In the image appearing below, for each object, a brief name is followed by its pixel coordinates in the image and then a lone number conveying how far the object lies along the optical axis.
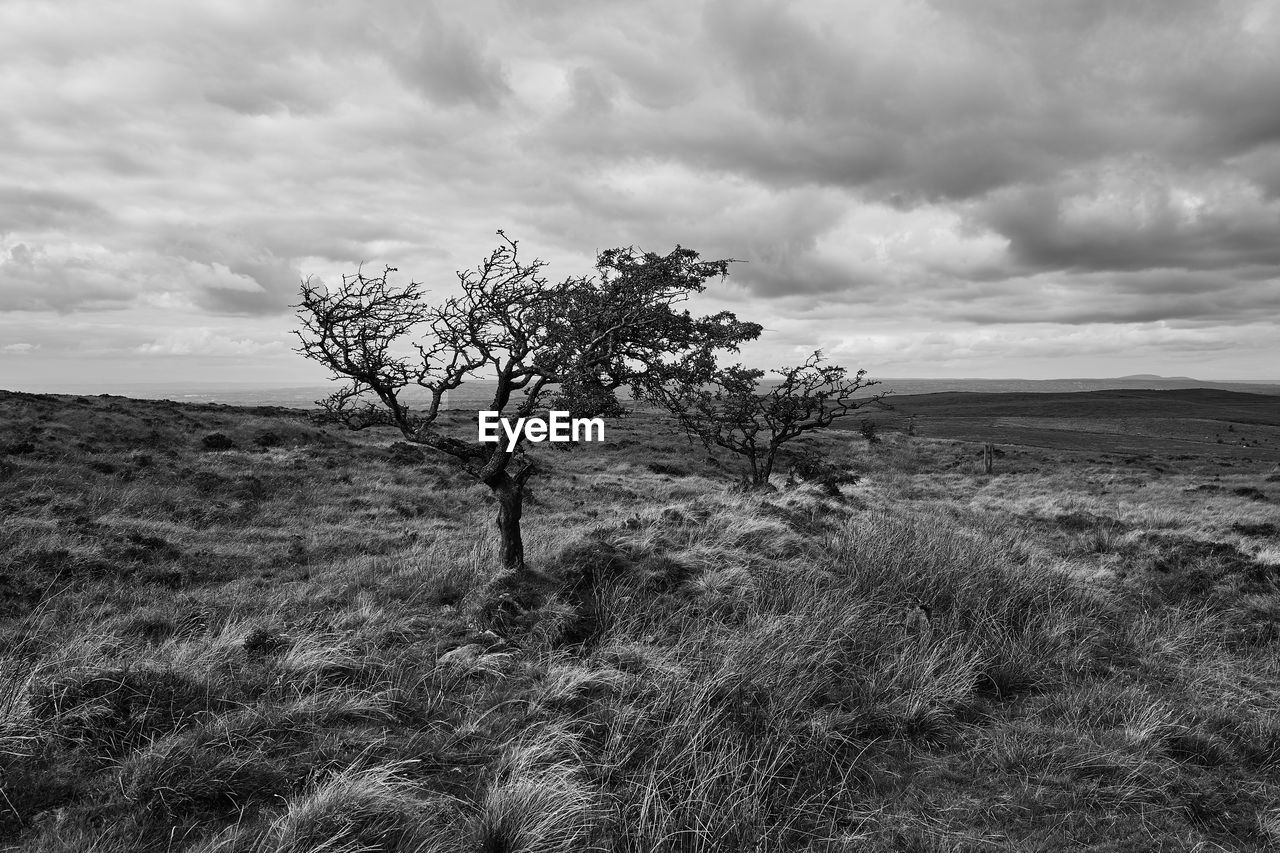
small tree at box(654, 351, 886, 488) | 24.45
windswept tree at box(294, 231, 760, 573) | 8.84
